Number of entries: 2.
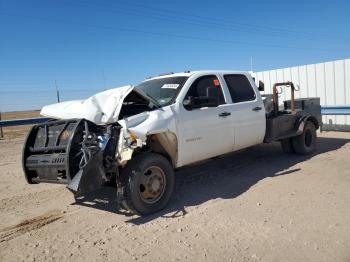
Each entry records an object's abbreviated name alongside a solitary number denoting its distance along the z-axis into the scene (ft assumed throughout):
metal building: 40.19
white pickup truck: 16.38
